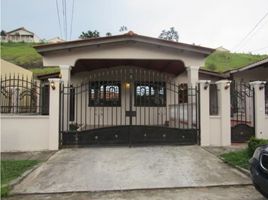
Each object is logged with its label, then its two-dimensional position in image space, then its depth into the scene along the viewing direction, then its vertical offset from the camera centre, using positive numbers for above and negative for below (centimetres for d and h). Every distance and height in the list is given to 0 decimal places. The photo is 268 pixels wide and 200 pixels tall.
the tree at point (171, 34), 3213 +1363
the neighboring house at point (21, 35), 4569 +1982
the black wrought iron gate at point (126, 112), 533 -31
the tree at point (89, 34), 2649 +1129
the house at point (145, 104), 523 -16
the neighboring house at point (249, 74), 815 +158
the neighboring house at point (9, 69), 922 +212
